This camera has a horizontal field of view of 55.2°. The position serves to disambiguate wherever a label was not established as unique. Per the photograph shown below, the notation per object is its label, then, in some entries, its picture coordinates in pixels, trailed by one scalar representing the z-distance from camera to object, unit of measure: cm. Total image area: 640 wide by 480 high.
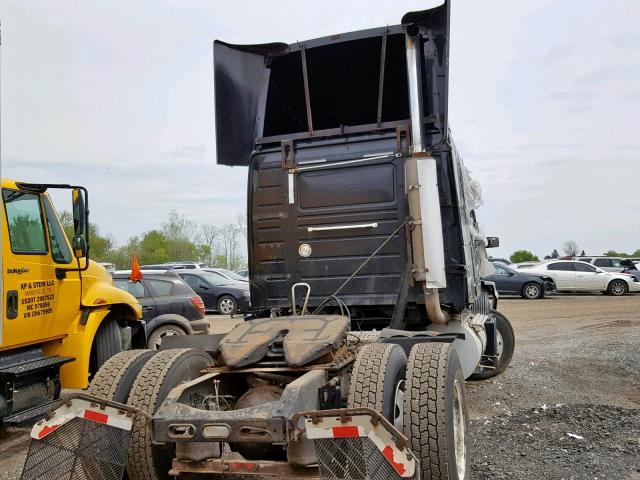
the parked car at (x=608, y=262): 2898
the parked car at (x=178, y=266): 2712
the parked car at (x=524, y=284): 2352
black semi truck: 317
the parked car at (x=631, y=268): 2559
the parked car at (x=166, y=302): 1020
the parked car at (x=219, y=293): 2067
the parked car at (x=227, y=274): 2298
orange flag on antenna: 1098
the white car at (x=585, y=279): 2417
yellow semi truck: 543
